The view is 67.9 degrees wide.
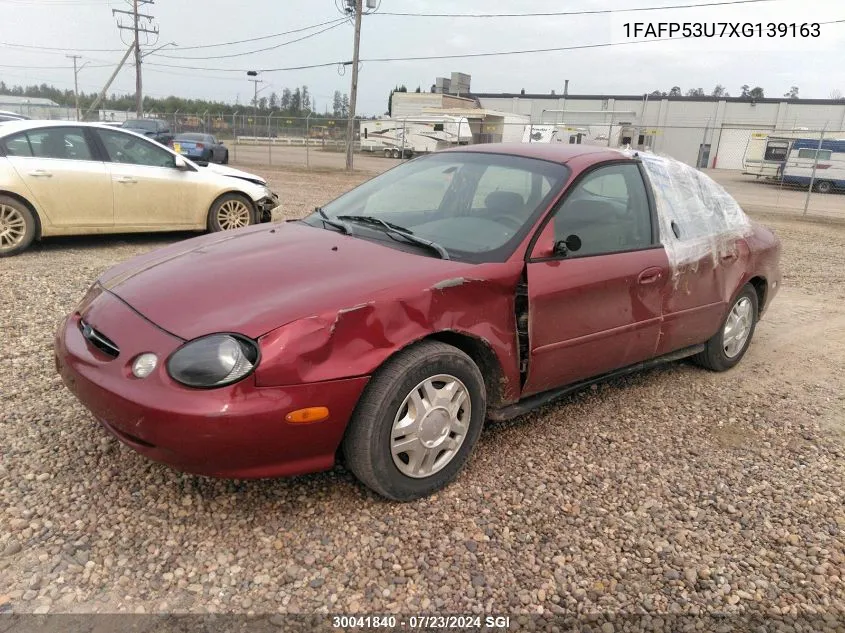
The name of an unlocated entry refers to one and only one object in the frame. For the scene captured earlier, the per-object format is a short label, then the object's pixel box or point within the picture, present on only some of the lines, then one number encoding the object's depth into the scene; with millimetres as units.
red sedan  2326
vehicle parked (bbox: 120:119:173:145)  24422
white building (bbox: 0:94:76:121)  38150
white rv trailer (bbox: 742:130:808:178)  30516
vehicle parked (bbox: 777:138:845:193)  26094
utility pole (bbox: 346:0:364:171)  24406
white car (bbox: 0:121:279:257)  6746
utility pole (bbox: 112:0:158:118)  40969
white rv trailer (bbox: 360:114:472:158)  36125
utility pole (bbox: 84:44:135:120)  37906
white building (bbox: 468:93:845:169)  43312
